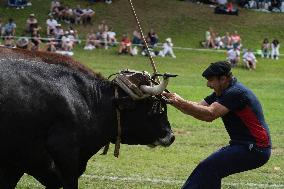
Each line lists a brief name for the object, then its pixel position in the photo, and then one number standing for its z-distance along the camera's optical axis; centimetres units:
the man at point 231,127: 933
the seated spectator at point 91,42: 4338
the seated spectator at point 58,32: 4209
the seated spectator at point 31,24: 4356
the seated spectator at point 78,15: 4894
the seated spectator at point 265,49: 4675
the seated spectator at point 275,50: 4659
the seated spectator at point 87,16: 4922
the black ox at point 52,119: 870
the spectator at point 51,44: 3868
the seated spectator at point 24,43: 2468
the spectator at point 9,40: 3744
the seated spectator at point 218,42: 4791
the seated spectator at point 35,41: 3757
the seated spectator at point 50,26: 4422
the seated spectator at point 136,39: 4469
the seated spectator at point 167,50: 4350
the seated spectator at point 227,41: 4759
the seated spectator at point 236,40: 4694
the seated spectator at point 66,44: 4028
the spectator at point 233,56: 4178
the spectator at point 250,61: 4166
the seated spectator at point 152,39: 4516
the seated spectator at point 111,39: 4471
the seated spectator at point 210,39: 4756
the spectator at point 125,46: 4254
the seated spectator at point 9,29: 4272
